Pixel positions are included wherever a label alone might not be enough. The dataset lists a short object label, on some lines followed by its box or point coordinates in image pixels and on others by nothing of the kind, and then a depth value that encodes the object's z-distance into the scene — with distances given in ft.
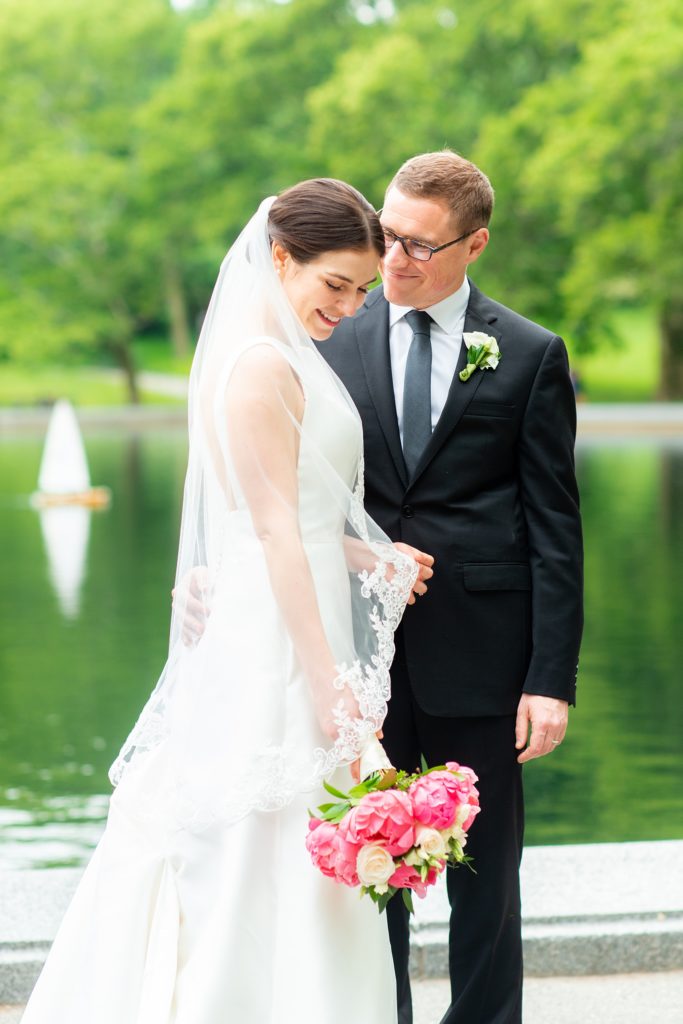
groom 9.93
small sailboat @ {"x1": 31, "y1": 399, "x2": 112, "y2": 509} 59.26
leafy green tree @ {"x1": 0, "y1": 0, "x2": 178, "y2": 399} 138.51
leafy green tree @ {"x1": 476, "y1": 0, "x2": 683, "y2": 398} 98.73
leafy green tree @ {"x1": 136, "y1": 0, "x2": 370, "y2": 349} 134.92
